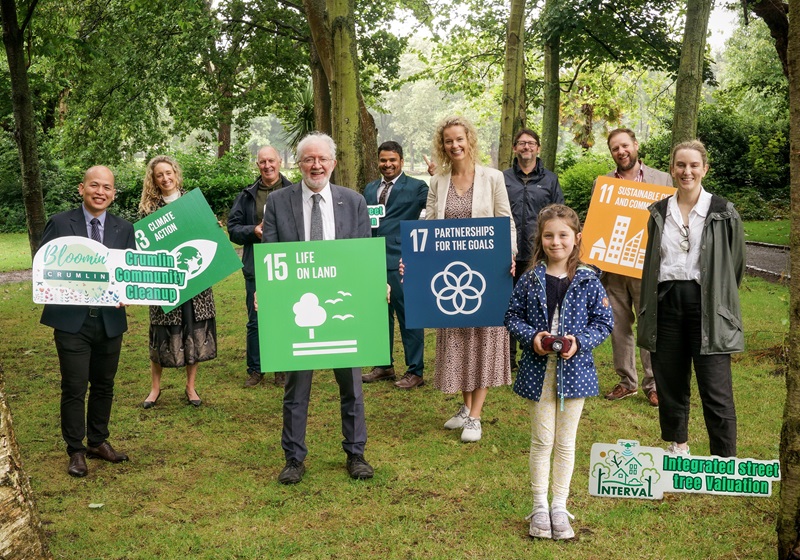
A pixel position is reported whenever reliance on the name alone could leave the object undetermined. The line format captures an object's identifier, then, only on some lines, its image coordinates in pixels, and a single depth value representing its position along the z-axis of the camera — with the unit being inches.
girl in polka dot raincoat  173.5
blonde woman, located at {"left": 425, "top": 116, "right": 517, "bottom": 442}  242.2
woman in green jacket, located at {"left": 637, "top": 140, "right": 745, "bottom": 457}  197.5
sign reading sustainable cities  271.4
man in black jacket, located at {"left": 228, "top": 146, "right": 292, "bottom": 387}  293.4
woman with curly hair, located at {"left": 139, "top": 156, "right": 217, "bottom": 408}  273.9
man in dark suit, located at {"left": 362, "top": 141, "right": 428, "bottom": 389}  305.9
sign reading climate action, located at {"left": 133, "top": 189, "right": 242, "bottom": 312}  256.1
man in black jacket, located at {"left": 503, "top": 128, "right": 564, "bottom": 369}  296.7
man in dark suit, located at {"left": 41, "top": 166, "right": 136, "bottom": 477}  216.2
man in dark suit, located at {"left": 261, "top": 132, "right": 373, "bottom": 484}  209.0
